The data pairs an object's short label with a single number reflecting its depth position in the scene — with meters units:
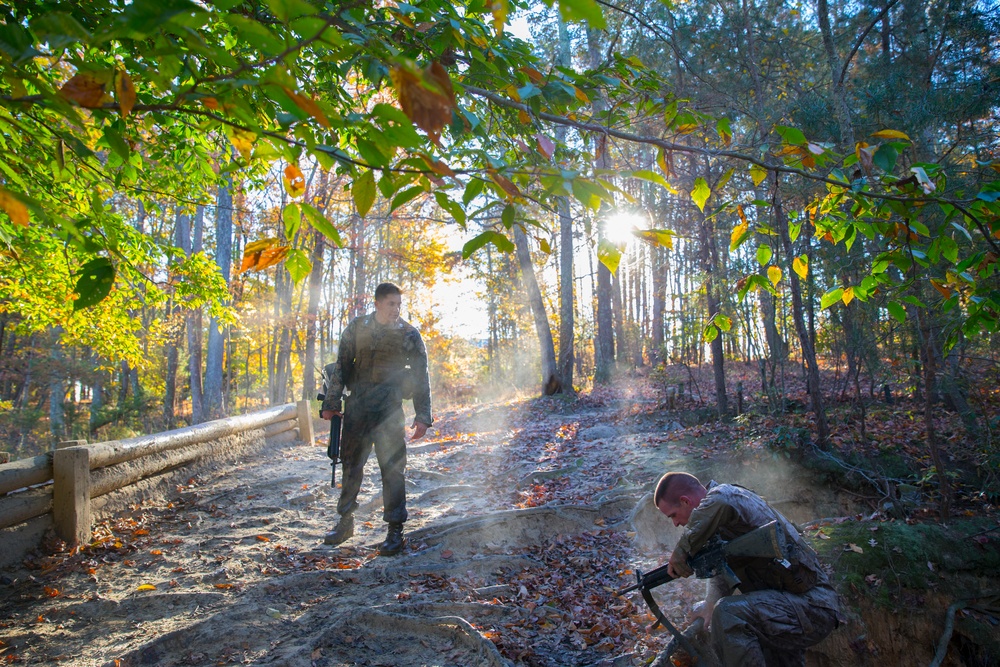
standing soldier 5.00
